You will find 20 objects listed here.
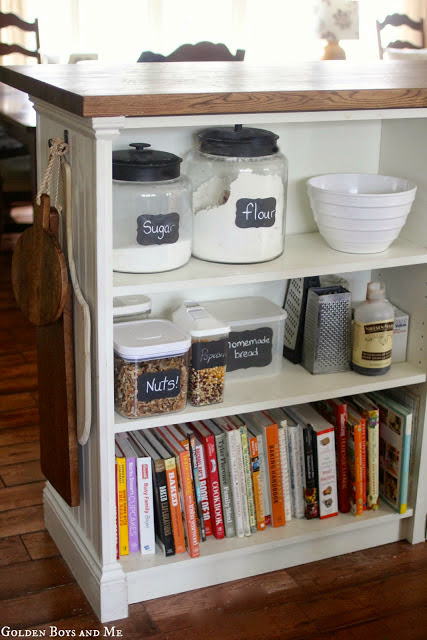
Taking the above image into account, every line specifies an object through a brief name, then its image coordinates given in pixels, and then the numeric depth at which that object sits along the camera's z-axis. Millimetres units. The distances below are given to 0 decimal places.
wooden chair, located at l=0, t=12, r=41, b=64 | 4887
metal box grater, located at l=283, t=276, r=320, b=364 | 1956
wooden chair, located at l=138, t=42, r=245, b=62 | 4305
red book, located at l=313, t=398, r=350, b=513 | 1948
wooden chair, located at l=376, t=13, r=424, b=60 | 5719
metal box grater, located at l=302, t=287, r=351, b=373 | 1893
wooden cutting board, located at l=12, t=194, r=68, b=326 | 1553
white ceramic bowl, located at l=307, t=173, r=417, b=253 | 1729
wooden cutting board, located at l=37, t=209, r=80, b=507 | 1646
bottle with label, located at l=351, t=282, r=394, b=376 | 1871
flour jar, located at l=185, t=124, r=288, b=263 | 1676
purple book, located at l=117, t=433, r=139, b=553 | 1757
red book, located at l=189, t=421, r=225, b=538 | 1811
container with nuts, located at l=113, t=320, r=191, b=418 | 1648
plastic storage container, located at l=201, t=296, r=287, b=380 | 1873
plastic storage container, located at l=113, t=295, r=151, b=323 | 1780
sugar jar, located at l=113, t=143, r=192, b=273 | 1595
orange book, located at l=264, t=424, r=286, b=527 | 1873
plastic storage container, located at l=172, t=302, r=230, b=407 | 1730
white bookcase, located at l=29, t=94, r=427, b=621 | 1541
